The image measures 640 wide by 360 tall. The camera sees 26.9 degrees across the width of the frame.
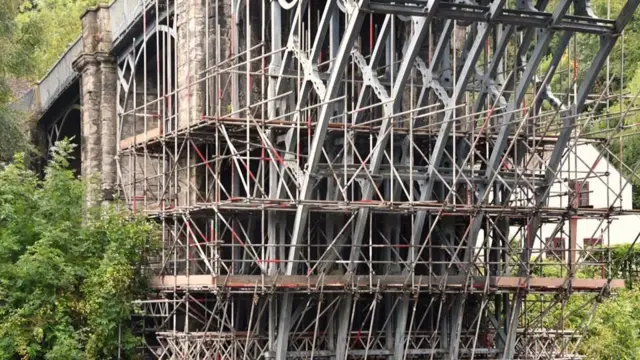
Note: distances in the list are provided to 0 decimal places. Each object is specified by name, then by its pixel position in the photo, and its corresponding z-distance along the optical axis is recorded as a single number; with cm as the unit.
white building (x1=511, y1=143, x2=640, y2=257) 4694
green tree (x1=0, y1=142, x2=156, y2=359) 2662
